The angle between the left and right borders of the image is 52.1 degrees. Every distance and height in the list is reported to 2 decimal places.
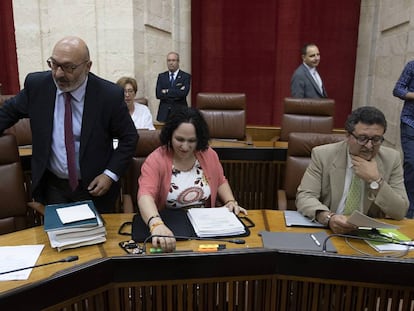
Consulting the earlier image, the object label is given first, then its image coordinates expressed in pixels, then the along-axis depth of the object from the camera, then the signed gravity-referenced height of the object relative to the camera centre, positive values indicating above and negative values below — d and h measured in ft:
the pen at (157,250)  5.04 -2.07
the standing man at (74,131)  6.58 -0.90
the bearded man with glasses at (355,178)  6.00 -1.52
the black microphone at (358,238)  5.12 -2.04
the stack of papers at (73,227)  5.09 -1.83
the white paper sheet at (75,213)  5.24 -1.75
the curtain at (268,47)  20.79 +1.43
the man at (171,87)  16.94 -0.50
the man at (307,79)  14.84 -0.10
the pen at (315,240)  5.36 -2.07
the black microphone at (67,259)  4.65 -2.06
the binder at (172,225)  5.48 -2.01
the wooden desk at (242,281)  4.27 -2.10
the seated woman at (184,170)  6.59 -1.50
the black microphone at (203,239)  5.20 -2.07
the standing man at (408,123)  10.95 -1.17
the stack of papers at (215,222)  5.55 -1.97
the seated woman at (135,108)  11.46 -0.94
